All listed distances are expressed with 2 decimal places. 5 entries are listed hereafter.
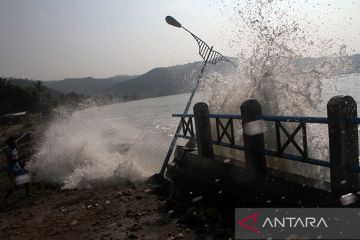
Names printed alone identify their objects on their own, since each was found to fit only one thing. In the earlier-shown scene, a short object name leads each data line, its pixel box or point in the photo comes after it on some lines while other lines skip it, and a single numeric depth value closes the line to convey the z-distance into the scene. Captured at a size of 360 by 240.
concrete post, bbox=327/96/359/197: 5.26
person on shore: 11.29
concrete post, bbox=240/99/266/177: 6.88
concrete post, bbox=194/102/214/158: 8.90
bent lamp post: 11.20
